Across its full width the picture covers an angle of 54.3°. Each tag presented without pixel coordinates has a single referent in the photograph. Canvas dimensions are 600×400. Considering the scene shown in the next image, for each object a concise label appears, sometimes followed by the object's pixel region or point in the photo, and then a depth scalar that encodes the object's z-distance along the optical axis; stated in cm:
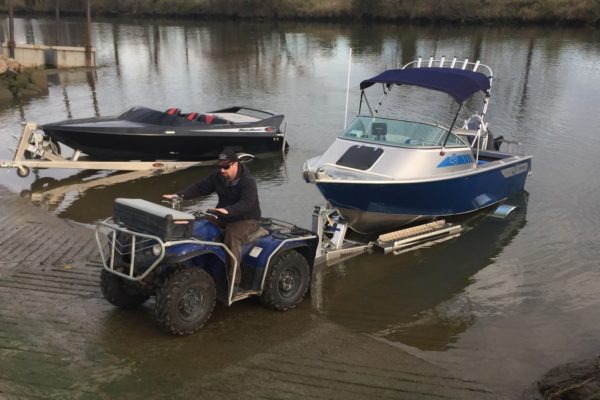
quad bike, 552
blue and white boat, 912
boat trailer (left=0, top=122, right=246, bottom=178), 1186
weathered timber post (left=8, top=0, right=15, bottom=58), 2750
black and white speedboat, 1272
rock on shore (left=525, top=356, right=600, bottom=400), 491
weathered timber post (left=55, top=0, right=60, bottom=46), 3680
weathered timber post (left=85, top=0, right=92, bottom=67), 2941
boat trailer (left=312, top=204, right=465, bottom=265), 821
